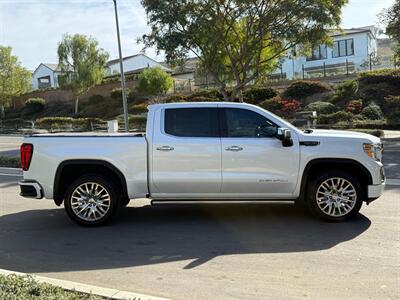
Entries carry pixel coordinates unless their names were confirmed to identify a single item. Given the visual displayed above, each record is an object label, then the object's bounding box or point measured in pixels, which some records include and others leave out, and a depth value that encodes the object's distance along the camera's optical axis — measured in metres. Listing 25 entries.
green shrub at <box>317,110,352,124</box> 27.43
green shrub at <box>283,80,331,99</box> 35.31
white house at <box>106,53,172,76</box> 77.50
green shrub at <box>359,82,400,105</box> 31.03
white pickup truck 7.03
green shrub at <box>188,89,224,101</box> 39.28
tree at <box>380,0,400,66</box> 20.33
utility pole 22.18
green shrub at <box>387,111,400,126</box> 25.09
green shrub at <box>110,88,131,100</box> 50.71
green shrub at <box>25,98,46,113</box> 57.34
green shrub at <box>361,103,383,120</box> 27.88
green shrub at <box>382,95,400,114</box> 28.90
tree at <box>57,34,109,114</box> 50.53
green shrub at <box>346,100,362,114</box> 29.36
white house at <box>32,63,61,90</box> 83.62
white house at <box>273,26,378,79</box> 52.63
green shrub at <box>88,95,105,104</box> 53.42
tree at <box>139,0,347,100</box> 20.09
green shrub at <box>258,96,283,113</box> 33.67
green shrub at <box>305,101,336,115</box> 30.08
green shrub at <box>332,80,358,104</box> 32.28
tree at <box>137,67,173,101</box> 45.59
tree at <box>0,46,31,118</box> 53.59
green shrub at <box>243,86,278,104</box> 36.78
